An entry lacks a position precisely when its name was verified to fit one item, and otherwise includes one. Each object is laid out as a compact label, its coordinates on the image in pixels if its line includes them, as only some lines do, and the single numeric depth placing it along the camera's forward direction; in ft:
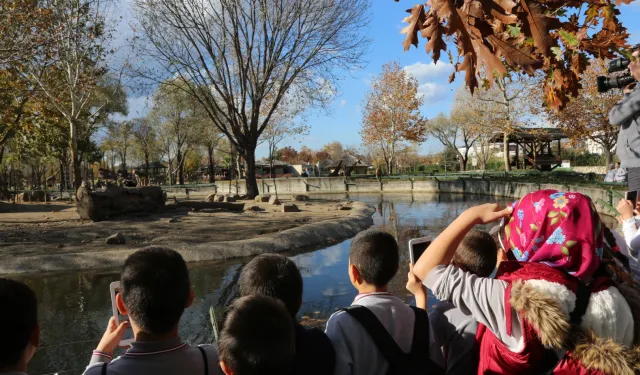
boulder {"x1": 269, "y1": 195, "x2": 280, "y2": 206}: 59.11
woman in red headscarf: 4.97
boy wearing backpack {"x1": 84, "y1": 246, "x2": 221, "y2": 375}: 5.78
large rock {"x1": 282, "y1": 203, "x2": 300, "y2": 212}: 50.49
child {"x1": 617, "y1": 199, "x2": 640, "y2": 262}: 9.07
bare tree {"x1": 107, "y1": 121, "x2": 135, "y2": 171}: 162.93
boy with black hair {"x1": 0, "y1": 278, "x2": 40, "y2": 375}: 5.13
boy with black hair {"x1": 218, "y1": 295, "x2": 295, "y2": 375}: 4.80
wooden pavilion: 90.94
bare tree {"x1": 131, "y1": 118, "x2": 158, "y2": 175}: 165.89
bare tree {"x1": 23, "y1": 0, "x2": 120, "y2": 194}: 54.90
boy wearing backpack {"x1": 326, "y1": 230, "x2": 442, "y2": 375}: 6.19
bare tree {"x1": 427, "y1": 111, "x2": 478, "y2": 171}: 197.98
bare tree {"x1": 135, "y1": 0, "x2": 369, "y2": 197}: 59.31
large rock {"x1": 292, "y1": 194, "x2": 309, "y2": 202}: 71.07
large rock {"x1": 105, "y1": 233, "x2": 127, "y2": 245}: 30.40
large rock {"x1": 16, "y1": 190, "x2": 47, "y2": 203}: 79.61
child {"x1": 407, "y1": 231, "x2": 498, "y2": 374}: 7.13
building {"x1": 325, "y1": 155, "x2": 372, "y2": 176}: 162.90
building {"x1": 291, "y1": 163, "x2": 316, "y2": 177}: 225.78
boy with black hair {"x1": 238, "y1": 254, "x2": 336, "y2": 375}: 5.98
